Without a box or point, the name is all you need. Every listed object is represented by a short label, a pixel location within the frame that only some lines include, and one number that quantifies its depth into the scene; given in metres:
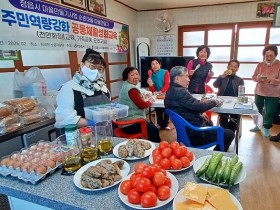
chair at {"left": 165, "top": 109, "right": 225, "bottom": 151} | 1.69
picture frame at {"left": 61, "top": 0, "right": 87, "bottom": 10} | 2.54
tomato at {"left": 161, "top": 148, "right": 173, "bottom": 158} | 0.88
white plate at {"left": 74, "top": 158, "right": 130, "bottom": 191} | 0.77
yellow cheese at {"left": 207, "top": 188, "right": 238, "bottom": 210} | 0.61
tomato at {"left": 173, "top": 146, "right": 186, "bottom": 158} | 0.89
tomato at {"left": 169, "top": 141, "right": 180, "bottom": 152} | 0.91
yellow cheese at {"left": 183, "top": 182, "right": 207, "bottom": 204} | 0.63
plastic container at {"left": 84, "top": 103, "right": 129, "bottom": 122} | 1.29
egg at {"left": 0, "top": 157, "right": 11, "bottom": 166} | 0.88
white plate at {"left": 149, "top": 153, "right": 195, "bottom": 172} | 0.84
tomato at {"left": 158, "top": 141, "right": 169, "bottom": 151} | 0.93
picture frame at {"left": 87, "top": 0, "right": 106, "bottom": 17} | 2.95
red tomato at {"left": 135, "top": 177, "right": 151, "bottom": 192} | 0.66
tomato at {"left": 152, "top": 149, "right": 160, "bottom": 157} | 0.91
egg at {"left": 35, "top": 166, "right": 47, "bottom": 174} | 0.81
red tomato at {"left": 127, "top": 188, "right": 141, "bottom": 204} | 0.66
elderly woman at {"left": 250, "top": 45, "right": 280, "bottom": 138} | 2.73
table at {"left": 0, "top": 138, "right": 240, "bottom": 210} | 0.69
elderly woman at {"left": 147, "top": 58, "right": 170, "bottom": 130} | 3.17
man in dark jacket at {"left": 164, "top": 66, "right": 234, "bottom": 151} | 1.74
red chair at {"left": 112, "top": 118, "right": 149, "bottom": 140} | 1.90
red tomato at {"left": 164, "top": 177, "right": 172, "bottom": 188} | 0.72
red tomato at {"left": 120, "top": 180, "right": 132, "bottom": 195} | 0.70
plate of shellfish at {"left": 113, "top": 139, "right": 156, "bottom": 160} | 0.97
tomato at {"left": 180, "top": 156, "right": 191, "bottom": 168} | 0.86
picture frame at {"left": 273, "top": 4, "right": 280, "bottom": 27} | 3.58
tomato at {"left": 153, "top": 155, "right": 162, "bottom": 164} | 0.88
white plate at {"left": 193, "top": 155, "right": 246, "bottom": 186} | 0.75
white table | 1.94
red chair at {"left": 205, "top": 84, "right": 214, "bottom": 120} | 3.02
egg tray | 0.81
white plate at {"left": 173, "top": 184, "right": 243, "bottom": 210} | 0.63
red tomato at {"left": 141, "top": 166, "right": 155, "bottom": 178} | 0.69
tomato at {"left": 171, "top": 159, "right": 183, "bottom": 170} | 0.83
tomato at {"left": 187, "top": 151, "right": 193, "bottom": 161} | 0.90
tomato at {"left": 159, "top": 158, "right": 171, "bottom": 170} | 0.84
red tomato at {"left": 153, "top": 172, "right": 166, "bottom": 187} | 0.69
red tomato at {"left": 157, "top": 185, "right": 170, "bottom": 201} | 0.67
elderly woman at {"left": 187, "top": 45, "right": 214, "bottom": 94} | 2.79
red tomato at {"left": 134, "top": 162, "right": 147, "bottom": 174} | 0.72
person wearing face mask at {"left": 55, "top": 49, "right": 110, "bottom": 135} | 1.28
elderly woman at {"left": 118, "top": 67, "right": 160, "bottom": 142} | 2.03
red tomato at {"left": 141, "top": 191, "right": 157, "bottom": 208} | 0.64
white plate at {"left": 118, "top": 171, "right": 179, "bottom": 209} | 0.66
